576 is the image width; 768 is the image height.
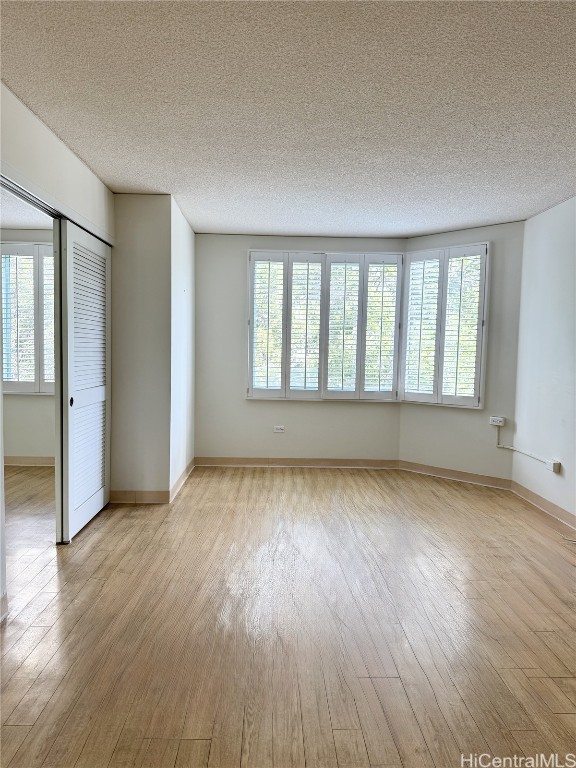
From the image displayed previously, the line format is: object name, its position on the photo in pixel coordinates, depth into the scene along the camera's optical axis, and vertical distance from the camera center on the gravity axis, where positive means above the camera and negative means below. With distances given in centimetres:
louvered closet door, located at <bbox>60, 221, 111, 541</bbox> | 354 -25
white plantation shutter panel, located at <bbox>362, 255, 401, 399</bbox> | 588 +38
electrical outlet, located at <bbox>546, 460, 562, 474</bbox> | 432 -96
